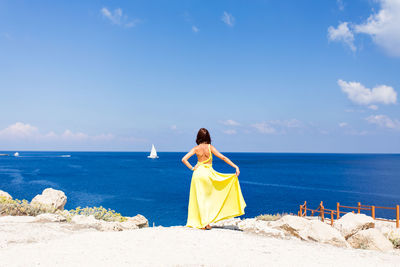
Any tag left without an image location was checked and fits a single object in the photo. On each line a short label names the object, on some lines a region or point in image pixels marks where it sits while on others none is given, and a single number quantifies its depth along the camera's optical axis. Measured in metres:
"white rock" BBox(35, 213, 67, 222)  9.50
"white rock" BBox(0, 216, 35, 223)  9.08
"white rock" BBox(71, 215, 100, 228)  9.42
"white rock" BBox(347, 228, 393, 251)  8.94
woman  8.40
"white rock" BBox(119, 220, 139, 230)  10.41
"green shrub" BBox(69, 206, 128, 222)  11.60
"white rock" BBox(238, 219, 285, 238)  8.52
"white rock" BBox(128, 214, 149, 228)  12.62
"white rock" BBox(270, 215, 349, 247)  8.35
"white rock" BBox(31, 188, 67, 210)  13.92
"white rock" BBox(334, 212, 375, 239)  9.89
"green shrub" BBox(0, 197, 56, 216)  10.91
